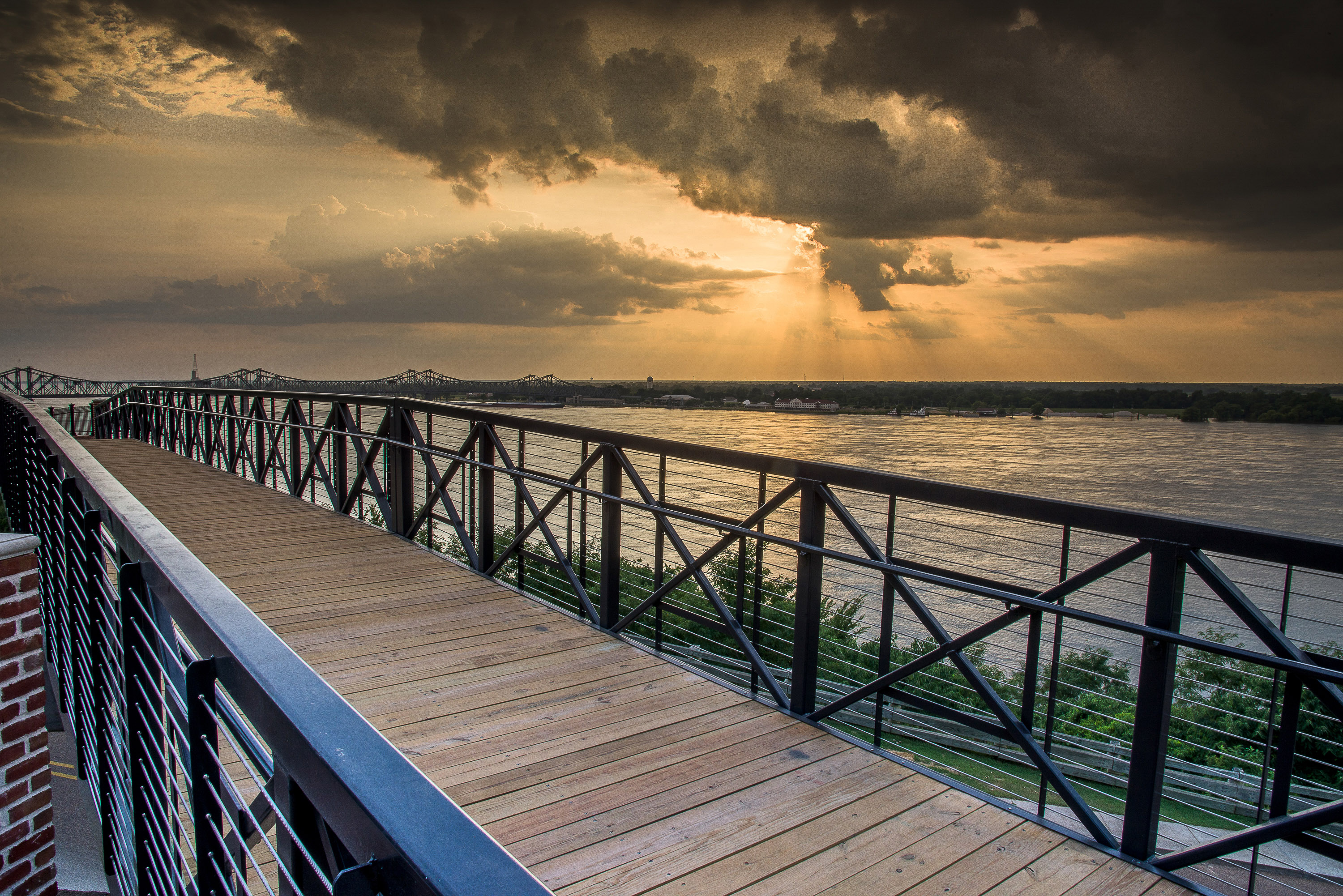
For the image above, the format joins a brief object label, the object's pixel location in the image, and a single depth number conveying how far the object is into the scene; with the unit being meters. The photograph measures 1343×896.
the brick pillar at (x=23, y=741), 2.79
